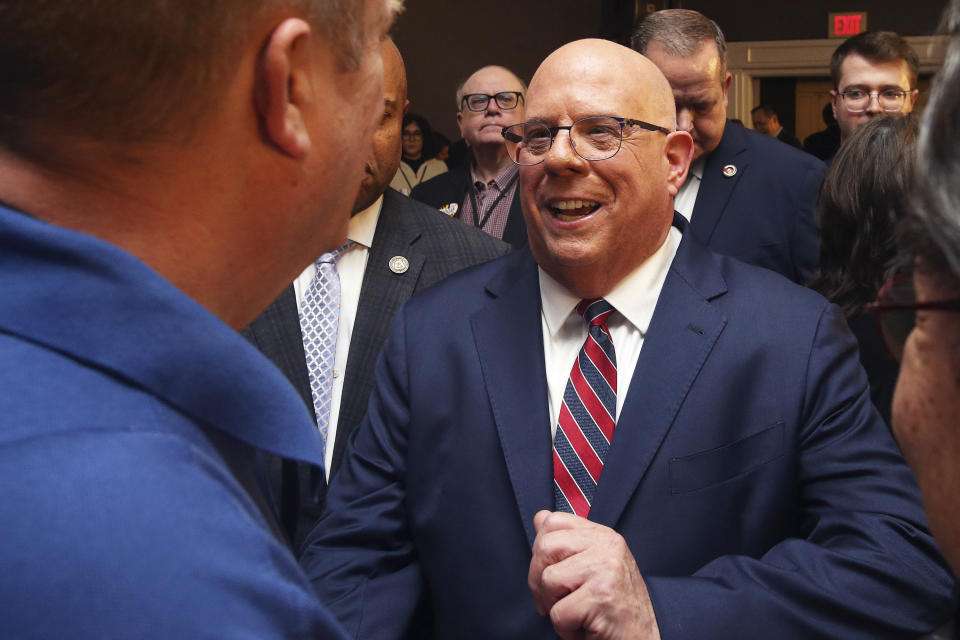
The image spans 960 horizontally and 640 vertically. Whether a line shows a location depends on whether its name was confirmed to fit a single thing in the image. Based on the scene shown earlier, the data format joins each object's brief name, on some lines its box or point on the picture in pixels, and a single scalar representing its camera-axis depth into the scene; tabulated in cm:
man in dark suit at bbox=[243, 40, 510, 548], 208
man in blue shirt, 55
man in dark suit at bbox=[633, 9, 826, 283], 303
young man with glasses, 346
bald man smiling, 147
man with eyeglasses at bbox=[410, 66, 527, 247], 393
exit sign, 879
